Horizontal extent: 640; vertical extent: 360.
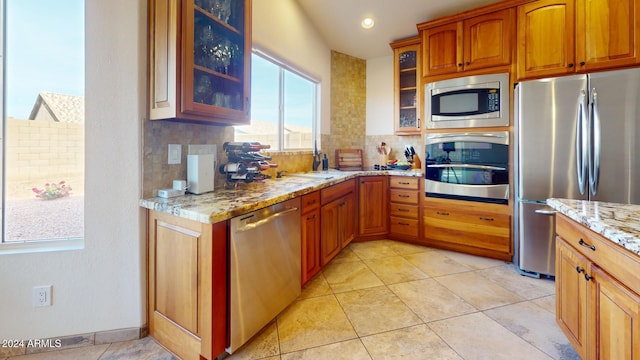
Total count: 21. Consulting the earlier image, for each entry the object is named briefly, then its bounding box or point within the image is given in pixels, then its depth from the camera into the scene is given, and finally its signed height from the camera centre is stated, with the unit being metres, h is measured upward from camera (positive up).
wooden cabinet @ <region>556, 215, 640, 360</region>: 0.95 -0.49
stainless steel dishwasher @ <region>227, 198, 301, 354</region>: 1.45 -0.55
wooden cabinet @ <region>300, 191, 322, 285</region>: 2.13 -0.48
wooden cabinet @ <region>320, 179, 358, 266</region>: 2.49 -0.43
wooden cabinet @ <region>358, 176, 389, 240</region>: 3.43 -0.38
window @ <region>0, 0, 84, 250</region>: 1.50 +0.30
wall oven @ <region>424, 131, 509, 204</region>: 2.81 +0.13
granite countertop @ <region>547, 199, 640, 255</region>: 0.93 -0.17
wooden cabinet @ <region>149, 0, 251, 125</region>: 1.49 +0.71
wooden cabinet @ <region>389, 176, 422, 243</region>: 3.37 -0.39
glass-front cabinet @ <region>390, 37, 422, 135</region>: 3.68 +1.26
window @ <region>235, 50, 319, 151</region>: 2.69 +0.81
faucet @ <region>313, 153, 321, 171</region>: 3.53 +0.21
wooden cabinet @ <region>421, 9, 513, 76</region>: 2.76 +1.45
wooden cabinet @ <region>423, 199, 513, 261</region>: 2.85 -0.56
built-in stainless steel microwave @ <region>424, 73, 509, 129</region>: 2.79 +0.82
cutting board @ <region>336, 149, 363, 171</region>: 3.88 +0.26
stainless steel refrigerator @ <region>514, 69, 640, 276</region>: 2.18 +0.25
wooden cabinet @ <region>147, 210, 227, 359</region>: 1.34 -0.57
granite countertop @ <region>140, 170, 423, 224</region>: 1.32 -0.14
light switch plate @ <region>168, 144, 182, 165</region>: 1.75 +0.15
